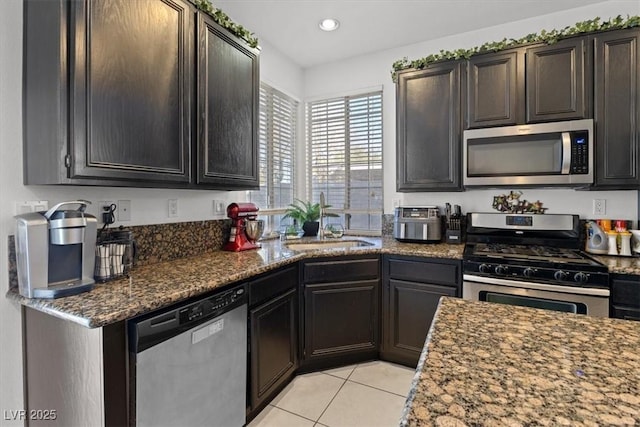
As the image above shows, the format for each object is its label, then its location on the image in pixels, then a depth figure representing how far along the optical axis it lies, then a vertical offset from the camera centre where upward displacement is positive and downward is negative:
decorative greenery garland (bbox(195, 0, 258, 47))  1.79 +1.18
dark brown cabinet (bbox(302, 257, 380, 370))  2.27 -0.77
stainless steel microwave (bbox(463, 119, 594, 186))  2.06 +0.38
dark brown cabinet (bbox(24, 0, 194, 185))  1.22 +0.52
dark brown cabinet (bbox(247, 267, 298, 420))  1.76 -0.78
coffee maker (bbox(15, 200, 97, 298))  1.20 -0.16
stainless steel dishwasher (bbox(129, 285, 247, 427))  1.18 -0.67
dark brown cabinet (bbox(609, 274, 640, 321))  1.73 -0.50
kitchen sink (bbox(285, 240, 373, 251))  2.76 -0.32
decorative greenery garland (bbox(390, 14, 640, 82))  1.99 +1.20
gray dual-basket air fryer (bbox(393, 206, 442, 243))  2.56 -0.13
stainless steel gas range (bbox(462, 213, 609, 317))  1.82 -0.36
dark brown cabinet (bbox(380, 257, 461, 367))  2.21 -0.67
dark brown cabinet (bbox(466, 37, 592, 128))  2.09 +0.88
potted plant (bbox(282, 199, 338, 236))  3.11 -0.07
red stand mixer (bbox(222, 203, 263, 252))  2.30 -0.14
